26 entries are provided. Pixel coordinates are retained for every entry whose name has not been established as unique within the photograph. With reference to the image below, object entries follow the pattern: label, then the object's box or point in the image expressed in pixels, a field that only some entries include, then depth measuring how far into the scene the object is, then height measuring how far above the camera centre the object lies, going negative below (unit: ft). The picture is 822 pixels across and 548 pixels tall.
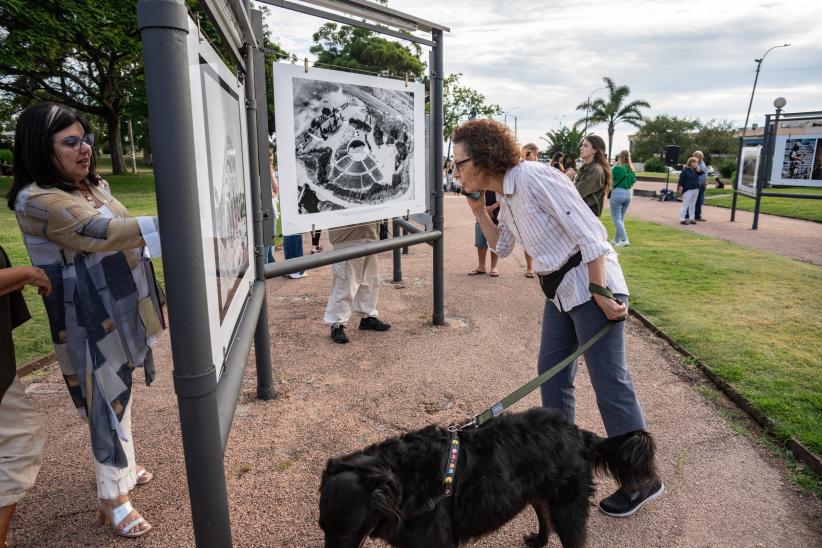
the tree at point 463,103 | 135.68 +19.35
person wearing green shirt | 35.19 -1.25
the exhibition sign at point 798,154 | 41.91 +1.57
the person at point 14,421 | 6.92 -3.48
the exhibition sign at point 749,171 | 47.64 +0.15
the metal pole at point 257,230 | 9.98 -1.19
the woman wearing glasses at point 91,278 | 6.66 -1.49
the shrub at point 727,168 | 128.88 +1.17
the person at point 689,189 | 48.08 -1.55
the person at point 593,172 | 24.09 +0.05
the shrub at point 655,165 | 165.78 +2.52
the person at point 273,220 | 12.00 -1.12
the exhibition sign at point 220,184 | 4.86 -0.11
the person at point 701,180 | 48.94 -0.71
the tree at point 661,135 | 217.56 +16.39
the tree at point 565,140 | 149.90 +9.96
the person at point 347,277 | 17.01 -3.52
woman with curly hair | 8.07 -1.23
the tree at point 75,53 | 71.72 +19.92
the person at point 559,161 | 34.04 +0.82
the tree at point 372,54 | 83.92 +20.85
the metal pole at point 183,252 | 3.84 -0.62
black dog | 5.69 -3.89
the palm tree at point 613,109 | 178.70 +22.37
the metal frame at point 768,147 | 42.58 +2.17
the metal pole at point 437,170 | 16.97 +0.12
